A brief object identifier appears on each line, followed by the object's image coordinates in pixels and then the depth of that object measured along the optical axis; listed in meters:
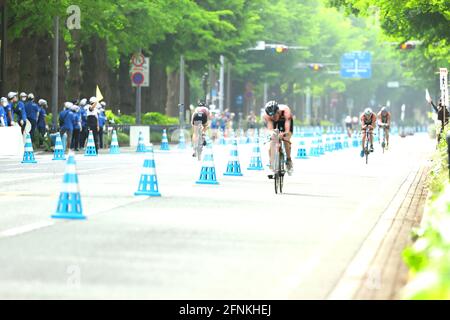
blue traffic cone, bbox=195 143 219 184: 26.43
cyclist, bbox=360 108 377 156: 42.29
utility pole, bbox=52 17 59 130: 48.98
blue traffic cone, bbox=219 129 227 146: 66.09
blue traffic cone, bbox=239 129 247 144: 75.86
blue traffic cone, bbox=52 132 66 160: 38.28
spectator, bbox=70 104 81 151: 45.78
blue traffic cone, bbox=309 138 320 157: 50.08
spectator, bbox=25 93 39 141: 45.25
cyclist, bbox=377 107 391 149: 47.97
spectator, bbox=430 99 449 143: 44.38
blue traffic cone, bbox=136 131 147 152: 49.69
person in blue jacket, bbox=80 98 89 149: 48.50
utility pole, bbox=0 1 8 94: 46.00
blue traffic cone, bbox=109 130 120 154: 46.91
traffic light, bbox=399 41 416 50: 61.38
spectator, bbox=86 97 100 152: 47.09
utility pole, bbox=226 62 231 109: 96.12
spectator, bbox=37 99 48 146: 46.16
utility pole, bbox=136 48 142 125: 60.06
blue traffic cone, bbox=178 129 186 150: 55.17
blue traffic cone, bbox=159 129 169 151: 52.13
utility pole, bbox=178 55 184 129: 68.38
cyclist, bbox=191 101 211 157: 39.94
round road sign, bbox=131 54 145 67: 58.06
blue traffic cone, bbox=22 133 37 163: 36.12
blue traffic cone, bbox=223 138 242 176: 30.42
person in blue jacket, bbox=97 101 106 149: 49.75
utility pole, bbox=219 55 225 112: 91.44
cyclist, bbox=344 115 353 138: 93.01
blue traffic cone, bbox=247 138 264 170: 34.47
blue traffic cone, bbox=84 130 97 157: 42.62
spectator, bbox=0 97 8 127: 40.44
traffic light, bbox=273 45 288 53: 79.25
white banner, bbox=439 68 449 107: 39.41
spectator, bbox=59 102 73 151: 45.20
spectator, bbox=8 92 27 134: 43.78
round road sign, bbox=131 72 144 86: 57.69
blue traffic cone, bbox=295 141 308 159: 46.31
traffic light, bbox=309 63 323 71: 100.22
